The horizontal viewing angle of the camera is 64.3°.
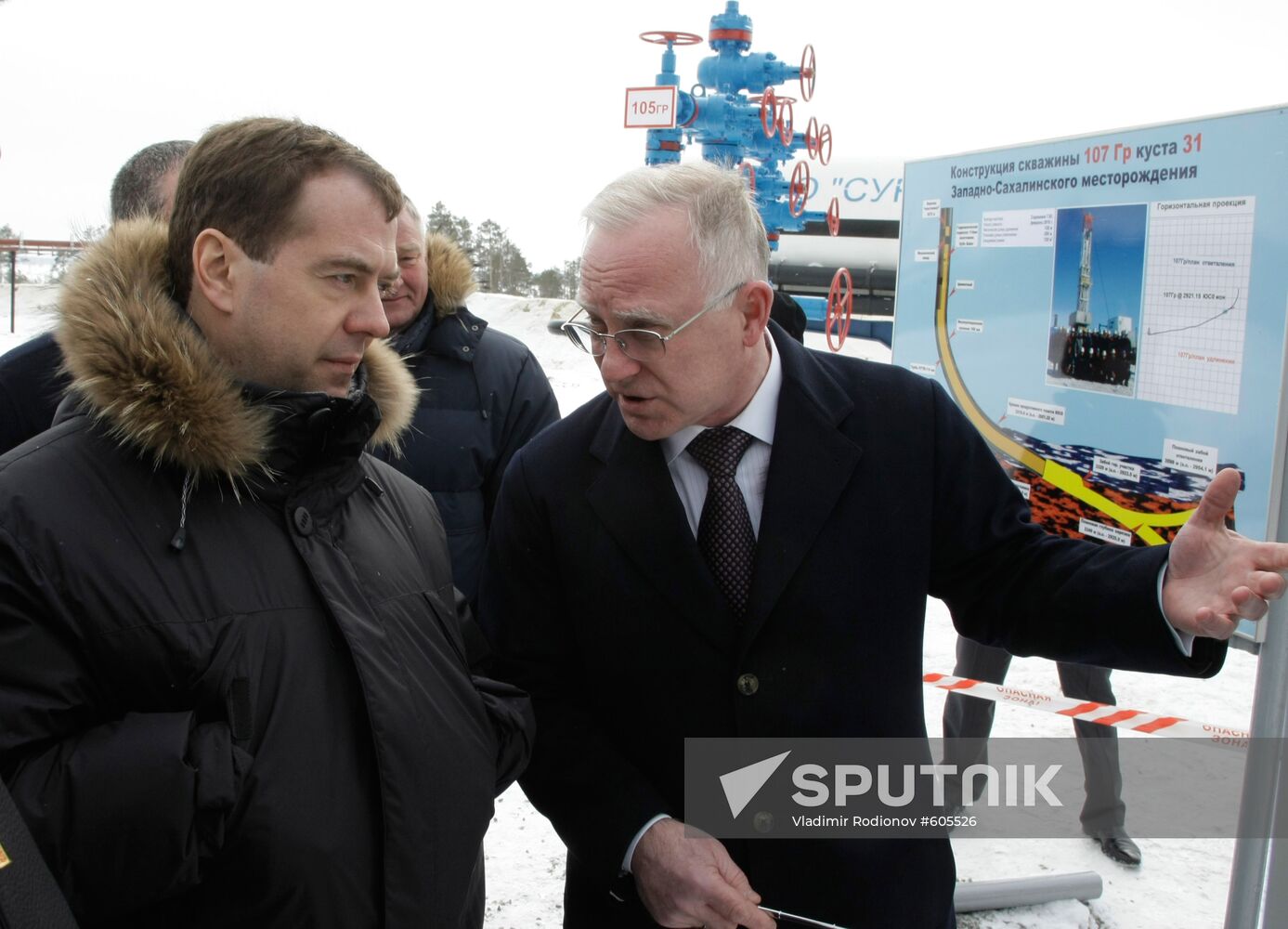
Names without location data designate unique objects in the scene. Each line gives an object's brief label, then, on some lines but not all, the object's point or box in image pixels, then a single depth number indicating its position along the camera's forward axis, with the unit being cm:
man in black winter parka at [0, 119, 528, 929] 120
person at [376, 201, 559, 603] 285
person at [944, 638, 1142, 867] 363
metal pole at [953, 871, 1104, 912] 336
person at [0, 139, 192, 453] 221
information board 268
